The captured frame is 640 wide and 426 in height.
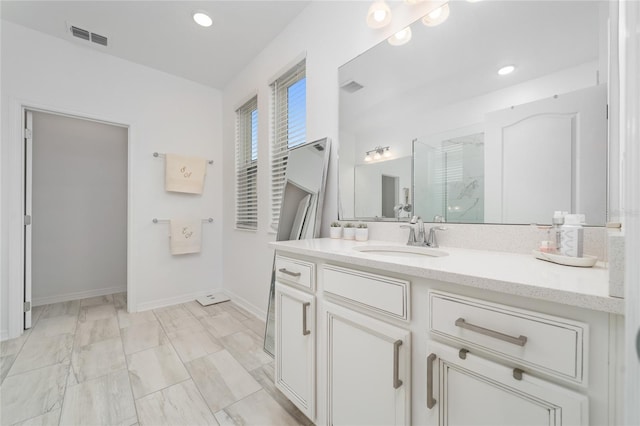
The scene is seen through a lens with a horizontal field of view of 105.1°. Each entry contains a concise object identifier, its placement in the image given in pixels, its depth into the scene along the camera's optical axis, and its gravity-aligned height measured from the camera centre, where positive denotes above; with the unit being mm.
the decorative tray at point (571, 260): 699 -137
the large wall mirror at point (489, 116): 880 +437
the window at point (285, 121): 2092 +825
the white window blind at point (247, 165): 2666 +534
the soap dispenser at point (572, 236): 741 -67
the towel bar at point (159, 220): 2746 -92
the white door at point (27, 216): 2193 -41
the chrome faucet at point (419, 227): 1240 -71
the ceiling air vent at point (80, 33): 2174 +1618
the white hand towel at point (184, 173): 2777 +456
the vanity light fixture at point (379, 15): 1376 +1133
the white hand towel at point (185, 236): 2820 -282
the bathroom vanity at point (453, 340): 491 -342
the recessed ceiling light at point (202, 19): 2033 +1645
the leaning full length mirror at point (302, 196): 1752 +124
